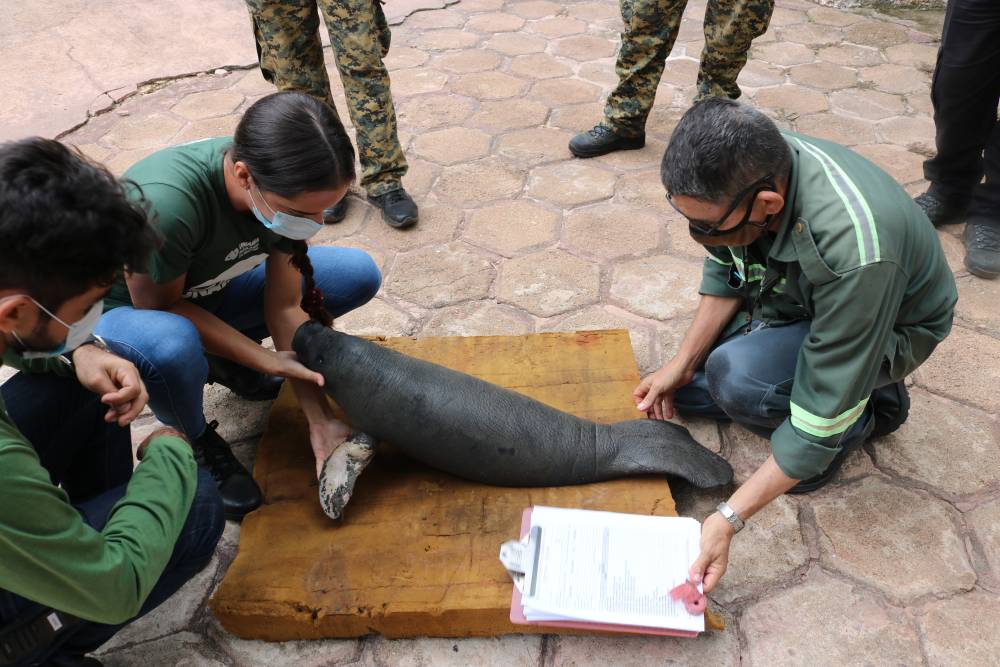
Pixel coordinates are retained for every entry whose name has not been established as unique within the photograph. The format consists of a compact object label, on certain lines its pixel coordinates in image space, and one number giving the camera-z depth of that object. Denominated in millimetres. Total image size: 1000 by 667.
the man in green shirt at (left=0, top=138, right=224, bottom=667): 1345
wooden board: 1979
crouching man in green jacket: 1678
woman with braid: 1939
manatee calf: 2266
